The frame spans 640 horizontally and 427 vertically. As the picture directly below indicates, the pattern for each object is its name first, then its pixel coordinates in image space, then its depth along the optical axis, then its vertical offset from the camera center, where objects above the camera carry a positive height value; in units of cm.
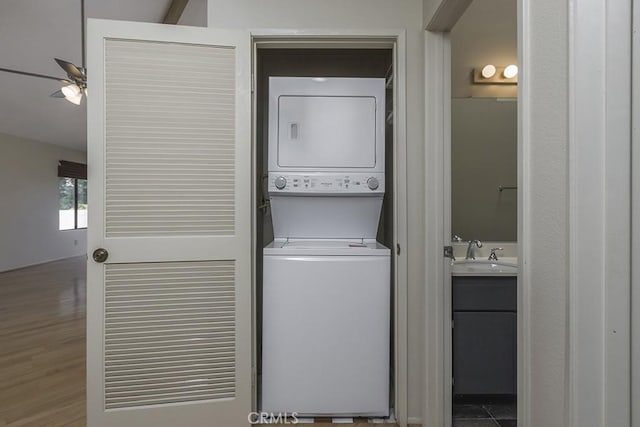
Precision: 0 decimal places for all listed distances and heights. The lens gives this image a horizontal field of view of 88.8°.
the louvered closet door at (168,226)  153 -7
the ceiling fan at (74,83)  229 +97
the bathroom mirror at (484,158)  219 +36
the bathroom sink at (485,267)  175 -33
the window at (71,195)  706 +39
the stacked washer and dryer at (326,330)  172 -62
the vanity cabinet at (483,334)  179 -67
